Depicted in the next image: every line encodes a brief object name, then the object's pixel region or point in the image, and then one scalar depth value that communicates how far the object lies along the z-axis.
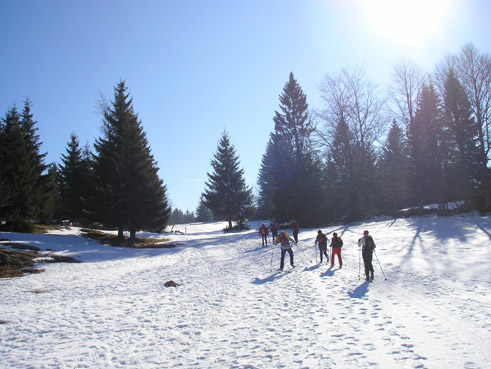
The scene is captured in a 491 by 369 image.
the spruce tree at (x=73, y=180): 36.09
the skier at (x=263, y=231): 22.92
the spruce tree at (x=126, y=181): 25.19
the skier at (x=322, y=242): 15.31
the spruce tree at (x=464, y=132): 30.92
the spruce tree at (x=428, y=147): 32.81
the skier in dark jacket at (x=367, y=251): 11.12
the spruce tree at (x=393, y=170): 39.84
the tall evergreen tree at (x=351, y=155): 33.28
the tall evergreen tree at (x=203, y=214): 88.81
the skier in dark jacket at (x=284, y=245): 14.29
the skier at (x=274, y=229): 23.17
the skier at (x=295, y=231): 21.09
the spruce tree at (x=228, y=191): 42.78
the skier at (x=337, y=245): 13.87
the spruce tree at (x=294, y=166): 33.78
